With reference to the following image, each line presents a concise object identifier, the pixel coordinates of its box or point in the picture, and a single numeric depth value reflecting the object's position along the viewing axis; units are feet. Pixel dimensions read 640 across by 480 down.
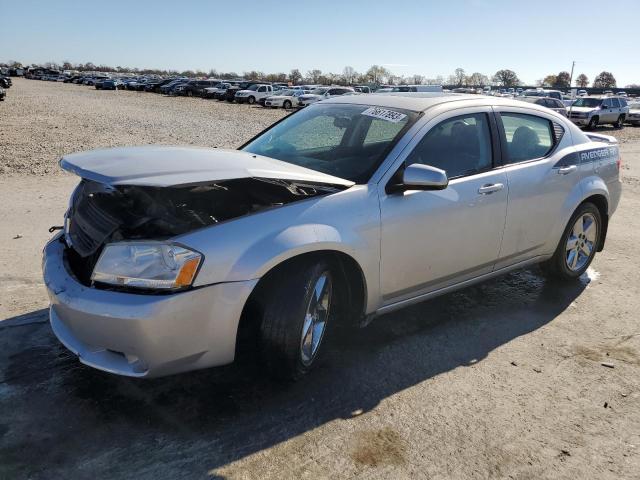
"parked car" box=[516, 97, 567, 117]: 91.37
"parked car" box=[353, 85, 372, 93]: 140.48
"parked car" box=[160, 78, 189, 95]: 176.14
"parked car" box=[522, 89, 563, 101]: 131.34
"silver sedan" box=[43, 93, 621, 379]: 8.86
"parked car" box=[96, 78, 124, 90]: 197.57
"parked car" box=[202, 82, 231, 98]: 152.87
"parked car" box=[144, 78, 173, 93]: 191.11
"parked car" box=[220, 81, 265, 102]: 143.43
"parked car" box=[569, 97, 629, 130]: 90.48
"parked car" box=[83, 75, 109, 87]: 233.76
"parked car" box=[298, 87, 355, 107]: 118.98
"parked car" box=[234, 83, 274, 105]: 135.95
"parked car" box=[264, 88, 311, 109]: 121.90
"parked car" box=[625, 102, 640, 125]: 104.12
